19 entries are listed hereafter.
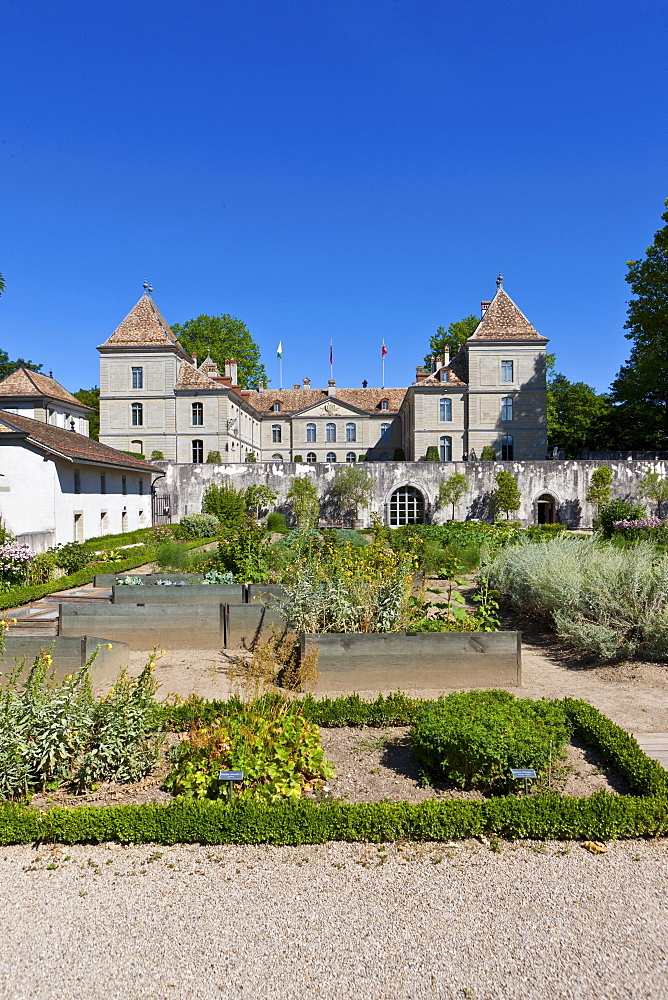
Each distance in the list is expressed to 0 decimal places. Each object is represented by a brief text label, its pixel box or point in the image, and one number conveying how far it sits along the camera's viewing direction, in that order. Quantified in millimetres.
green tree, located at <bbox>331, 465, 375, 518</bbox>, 26922
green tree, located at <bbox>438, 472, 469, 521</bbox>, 27062
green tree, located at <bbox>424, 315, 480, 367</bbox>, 47531
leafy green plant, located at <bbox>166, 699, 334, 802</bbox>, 4277
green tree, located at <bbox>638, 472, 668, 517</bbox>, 26328
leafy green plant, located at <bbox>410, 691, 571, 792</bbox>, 4355
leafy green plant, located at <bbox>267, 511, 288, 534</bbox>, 24772
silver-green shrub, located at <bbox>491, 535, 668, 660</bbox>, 7668
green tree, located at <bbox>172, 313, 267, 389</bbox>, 50344
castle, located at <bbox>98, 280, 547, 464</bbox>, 37812
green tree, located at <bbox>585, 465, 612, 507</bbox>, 26797
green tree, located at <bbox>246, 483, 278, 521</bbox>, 26477
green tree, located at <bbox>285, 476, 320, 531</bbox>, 26562
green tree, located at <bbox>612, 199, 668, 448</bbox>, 32688
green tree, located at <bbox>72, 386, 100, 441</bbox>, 57562
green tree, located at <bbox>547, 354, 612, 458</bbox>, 43828
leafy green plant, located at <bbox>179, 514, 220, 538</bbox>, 21578
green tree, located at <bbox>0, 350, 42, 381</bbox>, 41212
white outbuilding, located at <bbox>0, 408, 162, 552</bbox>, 16250
